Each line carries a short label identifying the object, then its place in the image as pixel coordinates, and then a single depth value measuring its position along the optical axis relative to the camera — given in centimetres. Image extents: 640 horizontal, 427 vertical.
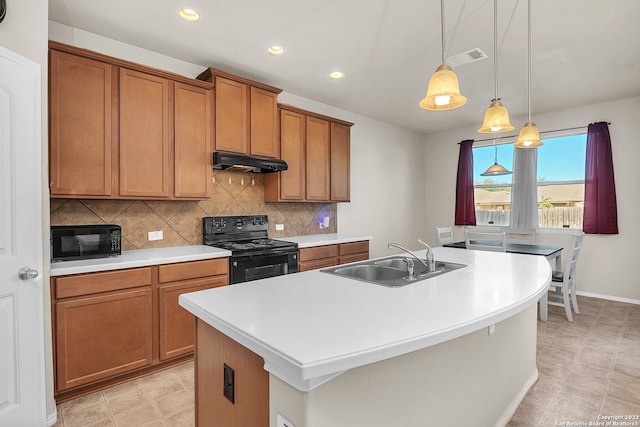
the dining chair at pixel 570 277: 359
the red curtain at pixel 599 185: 440
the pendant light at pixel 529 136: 256
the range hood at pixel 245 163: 303
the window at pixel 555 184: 475
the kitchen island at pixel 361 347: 94
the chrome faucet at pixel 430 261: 202
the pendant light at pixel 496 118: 219
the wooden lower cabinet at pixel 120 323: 214
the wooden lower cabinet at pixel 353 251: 394
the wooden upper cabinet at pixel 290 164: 371
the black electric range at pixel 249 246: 296
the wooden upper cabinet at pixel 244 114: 310
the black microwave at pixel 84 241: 227
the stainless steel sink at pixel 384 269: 199
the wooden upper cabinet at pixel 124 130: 230
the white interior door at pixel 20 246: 172
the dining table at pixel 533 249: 361
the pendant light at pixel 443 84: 172
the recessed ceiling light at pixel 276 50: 294
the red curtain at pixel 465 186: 571
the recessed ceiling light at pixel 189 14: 238
